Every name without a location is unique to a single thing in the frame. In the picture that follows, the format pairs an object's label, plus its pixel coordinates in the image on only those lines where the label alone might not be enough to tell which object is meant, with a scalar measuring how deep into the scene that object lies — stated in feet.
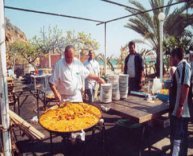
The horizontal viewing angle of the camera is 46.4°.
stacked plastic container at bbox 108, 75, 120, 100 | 13.21
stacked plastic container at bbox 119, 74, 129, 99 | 13.61
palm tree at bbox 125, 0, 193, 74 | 48.37
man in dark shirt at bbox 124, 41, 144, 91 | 20.44
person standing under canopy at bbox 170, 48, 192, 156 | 11.28
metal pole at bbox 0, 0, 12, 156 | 11.18
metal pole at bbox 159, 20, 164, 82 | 29.90
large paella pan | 9.37
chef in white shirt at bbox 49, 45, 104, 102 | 13.66
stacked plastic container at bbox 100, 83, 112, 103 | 12.71
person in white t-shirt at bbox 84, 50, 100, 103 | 23.75
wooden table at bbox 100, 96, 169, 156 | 10.98
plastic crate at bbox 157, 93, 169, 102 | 13.64
